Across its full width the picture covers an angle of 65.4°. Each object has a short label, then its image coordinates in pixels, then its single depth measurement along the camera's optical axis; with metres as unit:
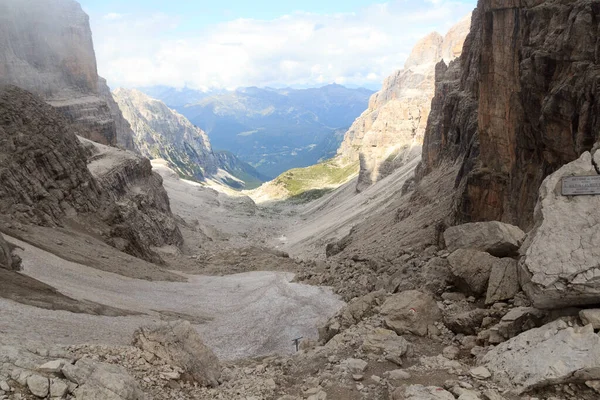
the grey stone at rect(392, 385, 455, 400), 9.32
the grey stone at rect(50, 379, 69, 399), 8.08
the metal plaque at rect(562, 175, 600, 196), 11.28
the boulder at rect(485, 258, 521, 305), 12.70
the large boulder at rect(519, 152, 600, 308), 10.16
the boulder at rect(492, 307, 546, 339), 10.96
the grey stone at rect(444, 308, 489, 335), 12.41
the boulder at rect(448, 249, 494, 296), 13.95
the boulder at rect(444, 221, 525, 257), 14.61
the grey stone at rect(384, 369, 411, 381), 10.77
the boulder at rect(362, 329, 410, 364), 11.89
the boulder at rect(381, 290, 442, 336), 13.22
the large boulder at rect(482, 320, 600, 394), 9.11
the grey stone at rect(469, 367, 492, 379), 9.94
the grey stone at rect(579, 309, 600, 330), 9.76
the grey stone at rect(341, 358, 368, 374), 11.46
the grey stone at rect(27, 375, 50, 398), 7.97
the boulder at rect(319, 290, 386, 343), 15.59
